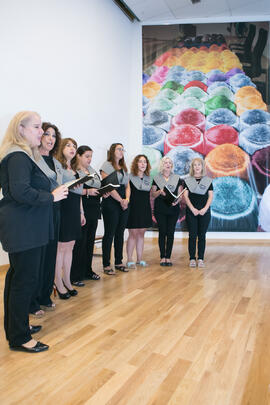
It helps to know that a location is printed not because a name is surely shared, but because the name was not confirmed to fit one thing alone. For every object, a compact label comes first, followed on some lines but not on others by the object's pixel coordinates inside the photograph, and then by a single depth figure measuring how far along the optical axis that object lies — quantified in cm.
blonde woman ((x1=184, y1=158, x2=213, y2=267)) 425
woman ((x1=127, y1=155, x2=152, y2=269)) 411
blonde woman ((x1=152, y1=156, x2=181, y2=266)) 423
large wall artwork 655
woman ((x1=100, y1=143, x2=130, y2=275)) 377
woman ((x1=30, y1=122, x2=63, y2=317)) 249
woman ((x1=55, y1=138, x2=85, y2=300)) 281
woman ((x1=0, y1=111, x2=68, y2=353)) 174
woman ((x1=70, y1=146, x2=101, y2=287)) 330
